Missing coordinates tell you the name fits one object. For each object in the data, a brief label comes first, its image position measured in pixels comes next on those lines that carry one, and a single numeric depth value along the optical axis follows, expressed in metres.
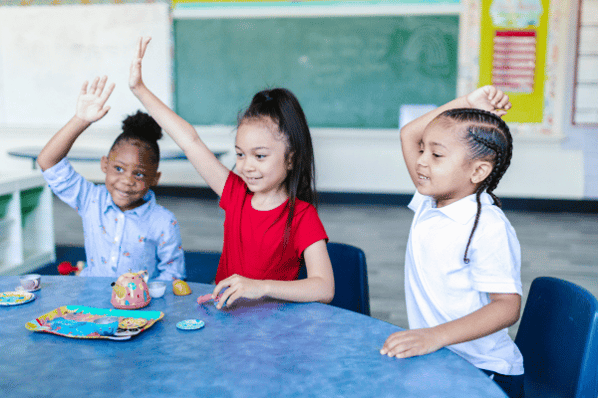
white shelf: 2.90
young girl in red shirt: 1.18
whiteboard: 5.82
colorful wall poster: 5.18
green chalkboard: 5.33
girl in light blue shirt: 1.53
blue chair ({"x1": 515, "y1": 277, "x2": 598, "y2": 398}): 0.87
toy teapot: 0.94
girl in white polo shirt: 0.95
